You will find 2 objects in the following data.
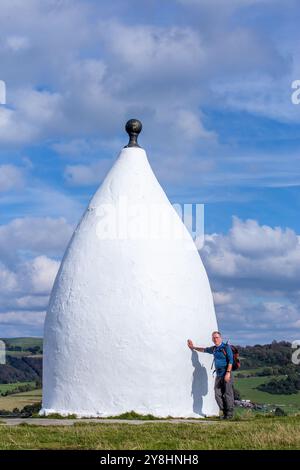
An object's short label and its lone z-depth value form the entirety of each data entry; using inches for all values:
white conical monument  600.4
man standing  591.5
